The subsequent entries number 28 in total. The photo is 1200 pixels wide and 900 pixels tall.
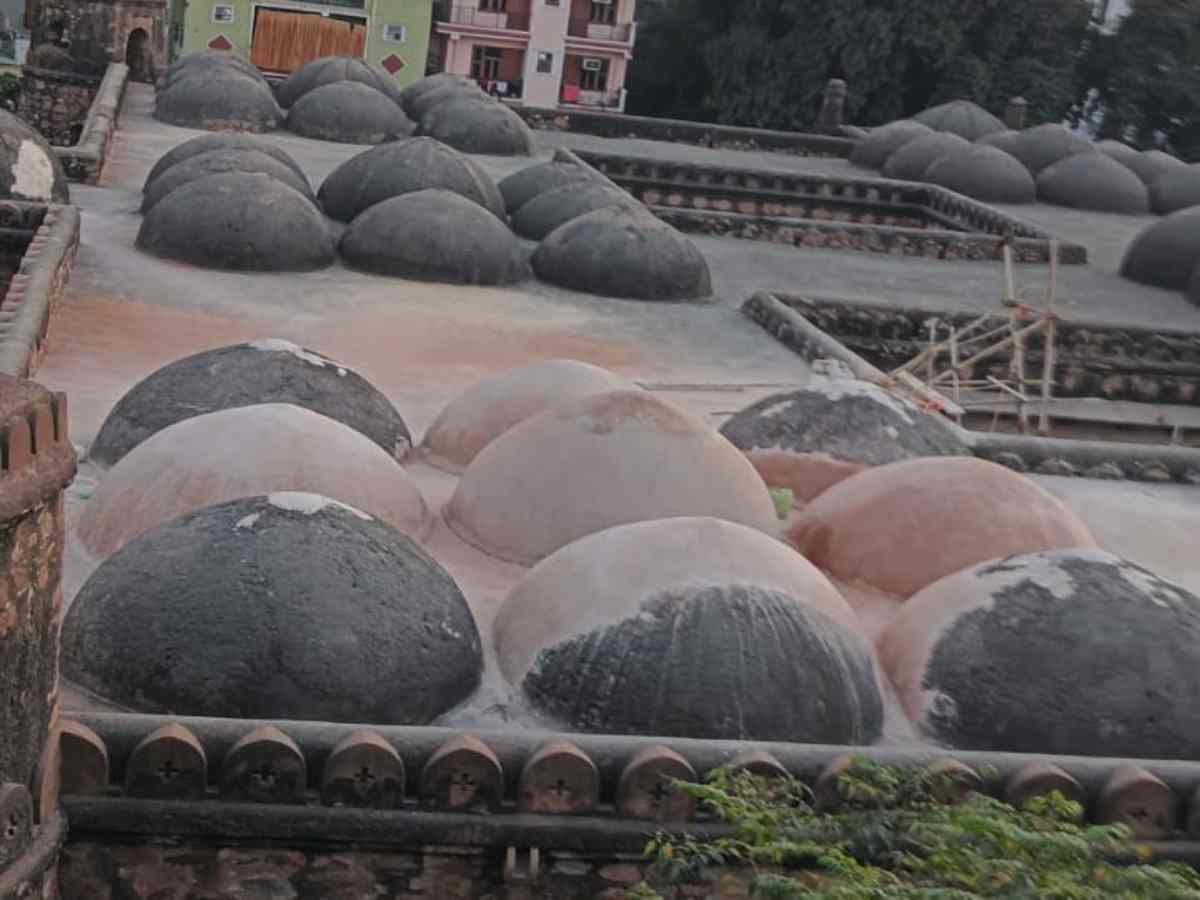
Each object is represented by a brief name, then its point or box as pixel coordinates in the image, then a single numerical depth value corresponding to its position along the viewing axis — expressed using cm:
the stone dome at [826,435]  1161
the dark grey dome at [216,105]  2912
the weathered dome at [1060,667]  824
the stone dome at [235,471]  928
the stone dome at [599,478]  970
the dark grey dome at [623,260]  1981
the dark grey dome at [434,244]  1942
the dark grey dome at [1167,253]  2592
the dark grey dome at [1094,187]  3303
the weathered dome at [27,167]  1861
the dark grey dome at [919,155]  3350
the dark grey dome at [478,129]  2986
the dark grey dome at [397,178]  2191
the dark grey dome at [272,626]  772
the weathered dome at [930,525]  988
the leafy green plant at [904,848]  530
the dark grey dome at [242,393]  1100
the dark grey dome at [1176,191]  3319
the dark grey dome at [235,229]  1878
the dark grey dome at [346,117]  2959
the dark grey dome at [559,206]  2236
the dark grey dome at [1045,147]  3472
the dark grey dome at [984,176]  3234
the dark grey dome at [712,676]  791
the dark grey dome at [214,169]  2045
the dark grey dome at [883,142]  3538
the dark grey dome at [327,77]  3222
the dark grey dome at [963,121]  3753
